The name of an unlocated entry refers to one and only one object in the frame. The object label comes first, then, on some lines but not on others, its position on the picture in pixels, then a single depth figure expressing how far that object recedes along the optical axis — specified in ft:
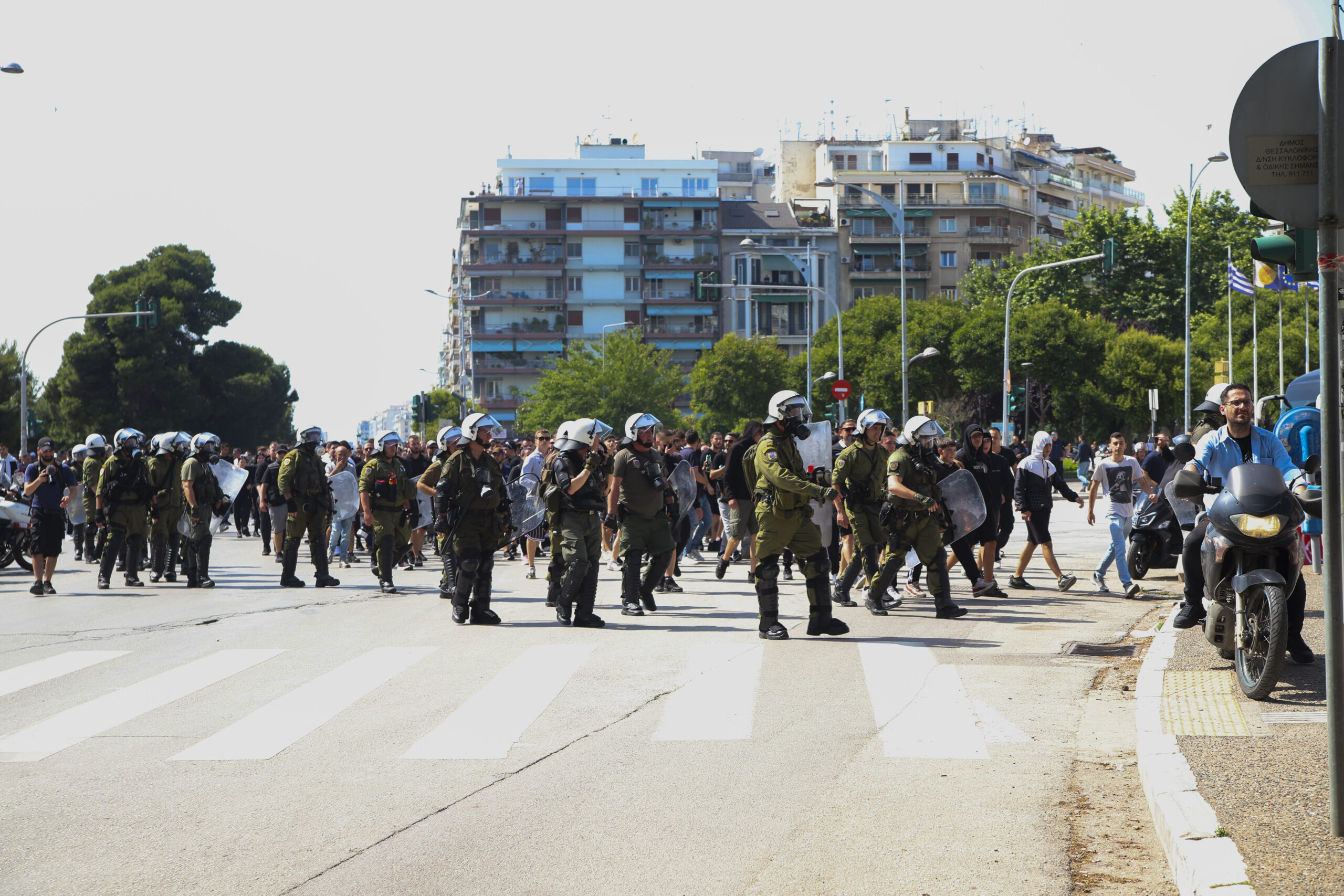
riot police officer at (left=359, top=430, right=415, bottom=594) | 49.88
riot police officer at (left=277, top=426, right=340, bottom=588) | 51.31
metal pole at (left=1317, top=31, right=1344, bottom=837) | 14.23
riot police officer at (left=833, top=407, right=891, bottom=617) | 40.83
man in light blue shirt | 27.07
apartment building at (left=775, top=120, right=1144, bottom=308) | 324.80
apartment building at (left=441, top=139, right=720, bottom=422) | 314.76
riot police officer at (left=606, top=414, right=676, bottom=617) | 41.16
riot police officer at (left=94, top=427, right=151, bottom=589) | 54.08
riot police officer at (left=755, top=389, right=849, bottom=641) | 34.09
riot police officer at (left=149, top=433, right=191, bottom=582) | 55.01
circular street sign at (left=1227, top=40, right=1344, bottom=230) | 14.67
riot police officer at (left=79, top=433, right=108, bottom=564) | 59.06
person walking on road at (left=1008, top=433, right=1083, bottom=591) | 46.68
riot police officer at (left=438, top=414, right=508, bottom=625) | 39.19
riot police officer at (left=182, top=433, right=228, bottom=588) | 53.11
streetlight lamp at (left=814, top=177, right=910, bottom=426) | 113.50
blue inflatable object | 44.11
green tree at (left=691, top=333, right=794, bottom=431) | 244.01
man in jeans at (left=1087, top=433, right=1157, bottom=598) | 45.47
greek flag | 161.27
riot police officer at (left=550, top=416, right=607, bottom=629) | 38.42
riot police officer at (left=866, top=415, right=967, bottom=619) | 39.01
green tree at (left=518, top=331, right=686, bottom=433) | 240.94
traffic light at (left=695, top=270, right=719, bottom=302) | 288.14
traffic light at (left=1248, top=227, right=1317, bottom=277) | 15.42
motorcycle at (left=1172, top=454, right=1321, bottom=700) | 23.32
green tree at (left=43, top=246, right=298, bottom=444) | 207.10
